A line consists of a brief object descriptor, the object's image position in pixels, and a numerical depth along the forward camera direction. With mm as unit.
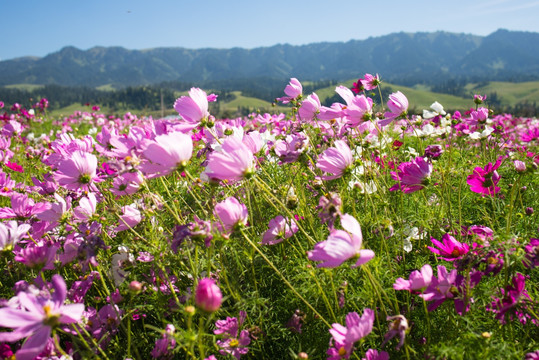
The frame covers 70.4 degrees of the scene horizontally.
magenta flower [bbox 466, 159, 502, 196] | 561
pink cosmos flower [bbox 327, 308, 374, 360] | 392
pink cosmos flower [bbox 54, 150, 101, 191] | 505
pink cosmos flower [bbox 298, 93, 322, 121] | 683
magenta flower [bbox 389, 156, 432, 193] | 557
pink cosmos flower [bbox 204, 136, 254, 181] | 416
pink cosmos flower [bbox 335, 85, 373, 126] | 583
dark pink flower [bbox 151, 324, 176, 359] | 475
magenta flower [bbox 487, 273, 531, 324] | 402
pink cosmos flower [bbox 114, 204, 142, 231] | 529
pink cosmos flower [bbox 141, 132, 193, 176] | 428
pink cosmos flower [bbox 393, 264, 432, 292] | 418
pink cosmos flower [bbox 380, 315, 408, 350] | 386
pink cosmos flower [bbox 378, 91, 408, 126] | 640
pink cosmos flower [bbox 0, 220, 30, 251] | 489
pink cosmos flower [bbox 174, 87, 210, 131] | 547
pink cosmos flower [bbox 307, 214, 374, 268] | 373
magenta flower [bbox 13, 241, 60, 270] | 496
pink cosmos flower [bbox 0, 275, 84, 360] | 348
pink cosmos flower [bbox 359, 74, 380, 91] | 760
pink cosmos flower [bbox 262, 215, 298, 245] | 555
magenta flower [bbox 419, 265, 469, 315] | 420
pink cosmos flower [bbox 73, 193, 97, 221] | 545
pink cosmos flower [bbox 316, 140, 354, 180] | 490
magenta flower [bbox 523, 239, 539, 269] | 375
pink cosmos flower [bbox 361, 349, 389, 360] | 433
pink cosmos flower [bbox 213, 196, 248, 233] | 441
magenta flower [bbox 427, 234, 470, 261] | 465
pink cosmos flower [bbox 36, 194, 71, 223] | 550
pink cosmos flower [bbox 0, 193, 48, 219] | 612
